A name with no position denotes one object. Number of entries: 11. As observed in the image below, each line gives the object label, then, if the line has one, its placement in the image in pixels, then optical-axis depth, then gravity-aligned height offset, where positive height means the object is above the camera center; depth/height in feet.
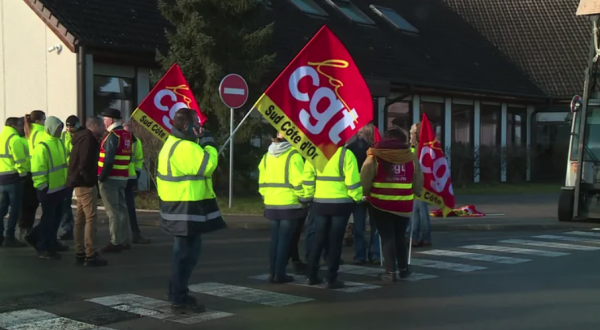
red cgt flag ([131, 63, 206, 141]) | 41.55 +3.08
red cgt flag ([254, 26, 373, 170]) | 27.25 +2.10
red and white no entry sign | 51.65 +4.62
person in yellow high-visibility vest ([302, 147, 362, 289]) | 27.99 -1.19
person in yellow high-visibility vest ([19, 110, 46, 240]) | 37.76 -0.85
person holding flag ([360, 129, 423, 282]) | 29.19 -0.92
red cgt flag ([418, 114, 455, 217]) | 38.37 -0.43
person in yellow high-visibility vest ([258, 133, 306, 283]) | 28.37 -0.99
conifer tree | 61.11 +8.56
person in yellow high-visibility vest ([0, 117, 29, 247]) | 38.09 -0.29
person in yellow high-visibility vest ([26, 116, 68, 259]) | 34.35 -0.75
